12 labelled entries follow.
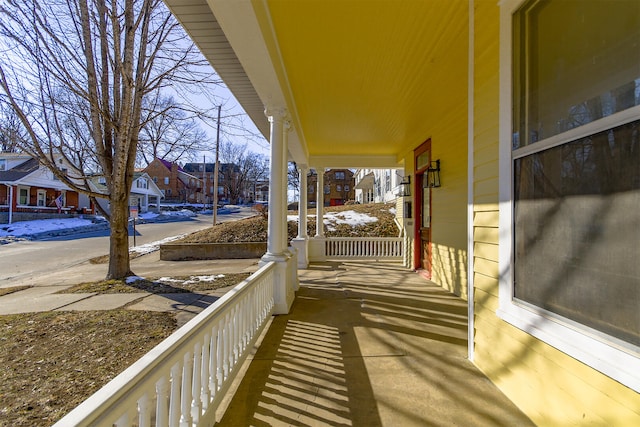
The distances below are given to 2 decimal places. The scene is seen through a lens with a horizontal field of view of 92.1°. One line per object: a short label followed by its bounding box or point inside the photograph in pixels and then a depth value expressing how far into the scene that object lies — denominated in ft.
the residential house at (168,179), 143.33
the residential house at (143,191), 98.59
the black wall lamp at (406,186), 22.11
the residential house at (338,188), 150.41
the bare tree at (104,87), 16.34
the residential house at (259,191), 178.96
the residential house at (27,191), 63.78
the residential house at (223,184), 162.09
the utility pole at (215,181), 52.85
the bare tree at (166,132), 20.99
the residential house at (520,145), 4.19
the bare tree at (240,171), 158.92
